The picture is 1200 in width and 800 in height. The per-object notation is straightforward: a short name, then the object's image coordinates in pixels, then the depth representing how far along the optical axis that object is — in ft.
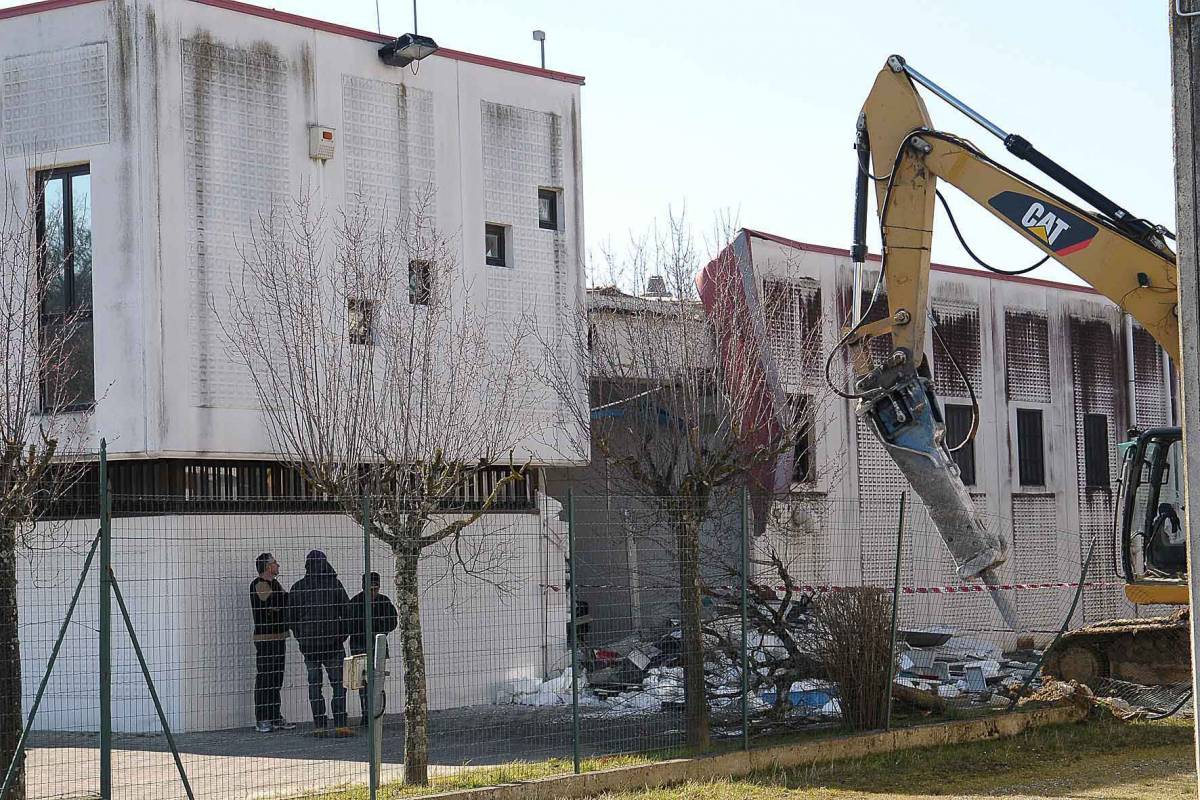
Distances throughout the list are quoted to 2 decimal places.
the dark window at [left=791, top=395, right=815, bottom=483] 73.69
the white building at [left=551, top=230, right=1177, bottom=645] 57.62
